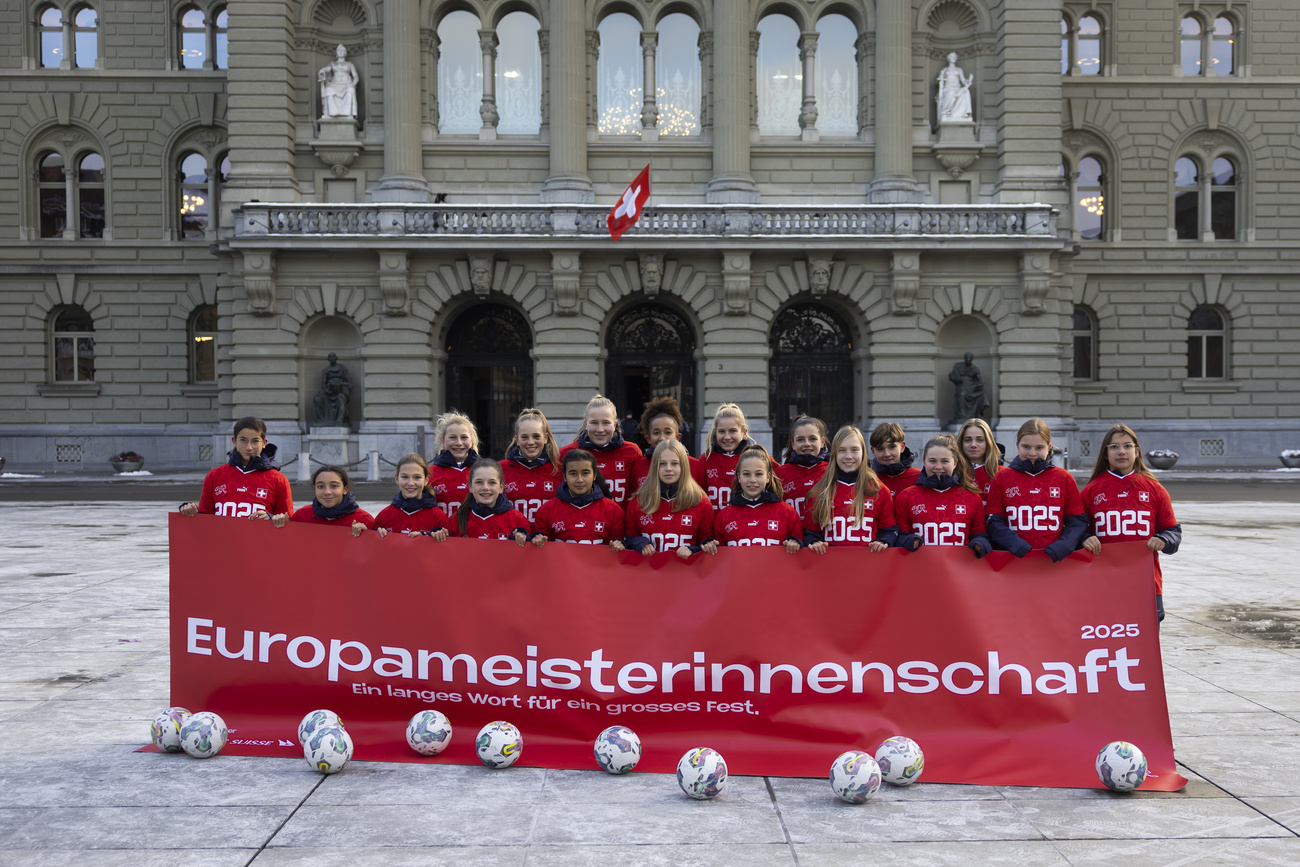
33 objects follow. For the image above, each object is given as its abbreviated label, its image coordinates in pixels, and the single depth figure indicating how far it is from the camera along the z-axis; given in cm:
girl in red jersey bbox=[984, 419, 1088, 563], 679
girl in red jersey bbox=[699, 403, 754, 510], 761
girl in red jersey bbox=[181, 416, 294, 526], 747
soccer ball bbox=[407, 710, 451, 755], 577
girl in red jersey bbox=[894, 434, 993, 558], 658
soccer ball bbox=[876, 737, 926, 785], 530
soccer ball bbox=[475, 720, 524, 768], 560
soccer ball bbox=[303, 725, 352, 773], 550
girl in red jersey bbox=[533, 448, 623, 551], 661
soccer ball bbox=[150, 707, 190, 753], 582
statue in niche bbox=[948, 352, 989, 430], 2992
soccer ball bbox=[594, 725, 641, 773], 551
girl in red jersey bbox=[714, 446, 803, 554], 639
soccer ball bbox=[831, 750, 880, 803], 502
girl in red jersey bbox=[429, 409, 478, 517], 765
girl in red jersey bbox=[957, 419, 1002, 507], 702
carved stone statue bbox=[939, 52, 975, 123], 3091
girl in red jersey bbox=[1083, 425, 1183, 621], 675
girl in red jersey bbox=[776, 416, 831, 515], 720
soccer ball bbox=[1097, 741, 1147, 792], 514
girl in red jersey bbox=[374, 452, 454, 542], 680
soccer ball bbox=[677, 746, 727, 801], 507
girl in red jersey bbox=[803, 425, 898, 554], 640
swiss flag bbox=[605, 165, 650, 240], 2527
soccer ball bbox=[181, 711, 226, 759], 576
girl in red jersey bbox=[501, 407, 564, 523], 780
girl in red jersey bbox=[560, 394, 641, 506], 772
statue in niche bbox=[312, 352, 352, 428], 2952
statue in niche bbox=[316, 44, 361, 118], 3034
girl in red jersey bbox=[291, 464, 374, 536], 667
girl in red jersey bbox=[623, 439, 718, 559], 650
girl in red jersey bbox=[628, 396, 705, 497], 775
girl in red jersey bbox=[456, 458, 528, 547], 657
